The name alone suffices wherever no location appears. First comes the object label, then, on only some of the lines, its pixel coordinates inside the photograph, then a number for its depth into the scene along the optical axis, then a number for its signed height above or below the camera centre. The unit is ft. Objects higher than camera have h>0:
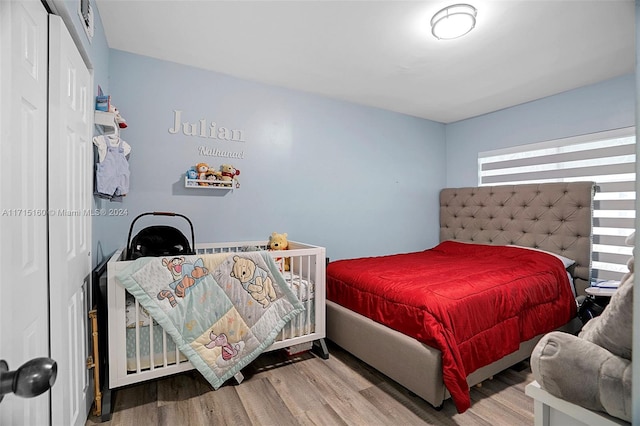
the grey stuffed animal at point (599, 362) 2.81 -1.44
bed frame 5.77 -0.86
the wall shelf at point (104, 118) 5.58 +1.68
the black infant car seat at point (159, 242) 6.68 -0.66
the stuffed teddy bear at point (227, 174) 8.22 +1.01
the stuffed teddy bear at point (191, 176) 7.85 +0.91
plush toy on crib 8.64 -0.86
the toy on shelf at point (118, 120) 5.80 +1.87
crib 5.33 -2.37
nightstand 7.23 -2.18
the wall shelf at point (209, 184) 7.83 +0.71
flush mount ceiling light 5.52 +3.50
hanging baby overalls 5.59 +0.82
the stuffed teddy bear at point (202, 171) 7.89 +1.04
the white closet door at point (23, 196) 2.45 +0.15
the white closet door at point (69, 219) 3.69 -0.09
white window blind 8.30 +1.06
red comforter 5.58 -1.84
